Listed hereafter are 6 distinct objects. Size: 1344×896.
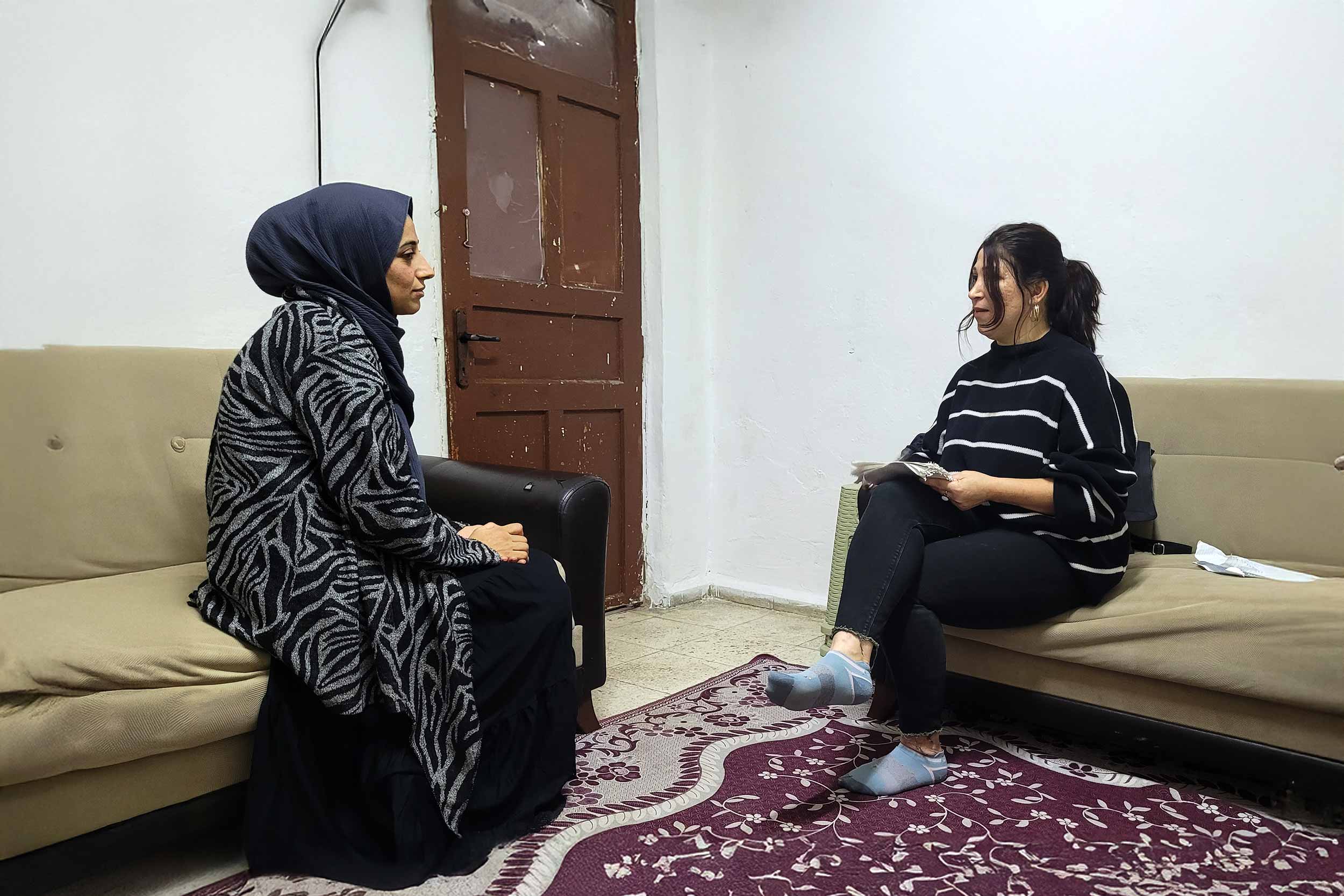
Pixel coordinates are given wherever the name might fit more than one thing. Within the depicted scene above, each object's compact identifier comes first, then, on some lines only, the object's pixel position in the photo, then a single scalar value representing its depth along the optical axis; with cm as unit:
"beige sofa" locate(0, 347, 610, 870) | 125
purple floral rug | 140
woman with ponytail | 175
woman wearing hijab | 142
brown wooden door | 278
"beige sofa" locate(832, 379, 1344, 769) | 155
